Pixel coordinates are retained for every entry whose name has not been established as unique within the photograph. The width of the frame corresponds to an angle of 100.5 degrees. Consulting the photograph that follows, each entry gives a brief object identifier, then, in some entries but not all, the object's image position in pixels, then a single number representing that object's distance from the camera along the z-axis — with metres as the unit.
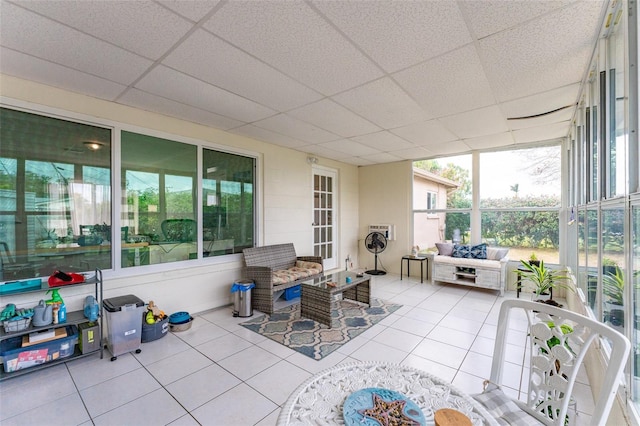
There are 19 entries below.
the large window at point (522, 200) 4.58
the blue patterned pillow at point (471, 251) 4.88
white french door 5.69
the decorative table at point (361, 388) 1.06
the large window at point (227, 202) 3.84
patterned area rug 2.79
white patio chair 0.95
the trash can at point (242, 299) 3.55
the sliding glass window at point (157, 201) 3.11
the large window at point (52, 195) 2.41
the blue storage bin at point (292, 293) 4.18
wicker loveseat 3.61
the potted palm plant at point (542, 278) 3.33
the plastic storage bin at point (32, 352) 2.12
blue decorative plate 1.02
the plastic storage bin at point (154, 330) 2.82
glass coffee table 3.29
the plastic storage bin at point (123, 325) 2.54
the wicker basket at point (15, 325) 2.13
